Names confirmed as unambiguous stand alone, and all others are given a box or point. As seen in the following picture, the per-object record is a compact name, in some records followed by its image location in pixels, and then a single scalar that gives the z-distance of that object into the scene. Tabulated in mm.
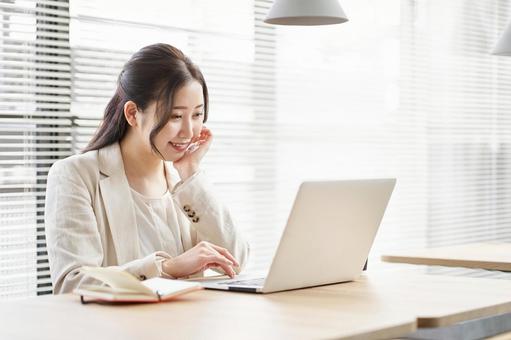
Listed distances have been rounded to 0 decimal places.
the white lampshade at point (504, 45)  5699
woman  3546
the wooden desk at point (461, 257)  4571
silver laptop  2945
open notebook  2765
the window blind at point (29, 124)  4739
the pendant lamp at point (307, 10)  4136
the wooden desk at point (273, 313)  2308
